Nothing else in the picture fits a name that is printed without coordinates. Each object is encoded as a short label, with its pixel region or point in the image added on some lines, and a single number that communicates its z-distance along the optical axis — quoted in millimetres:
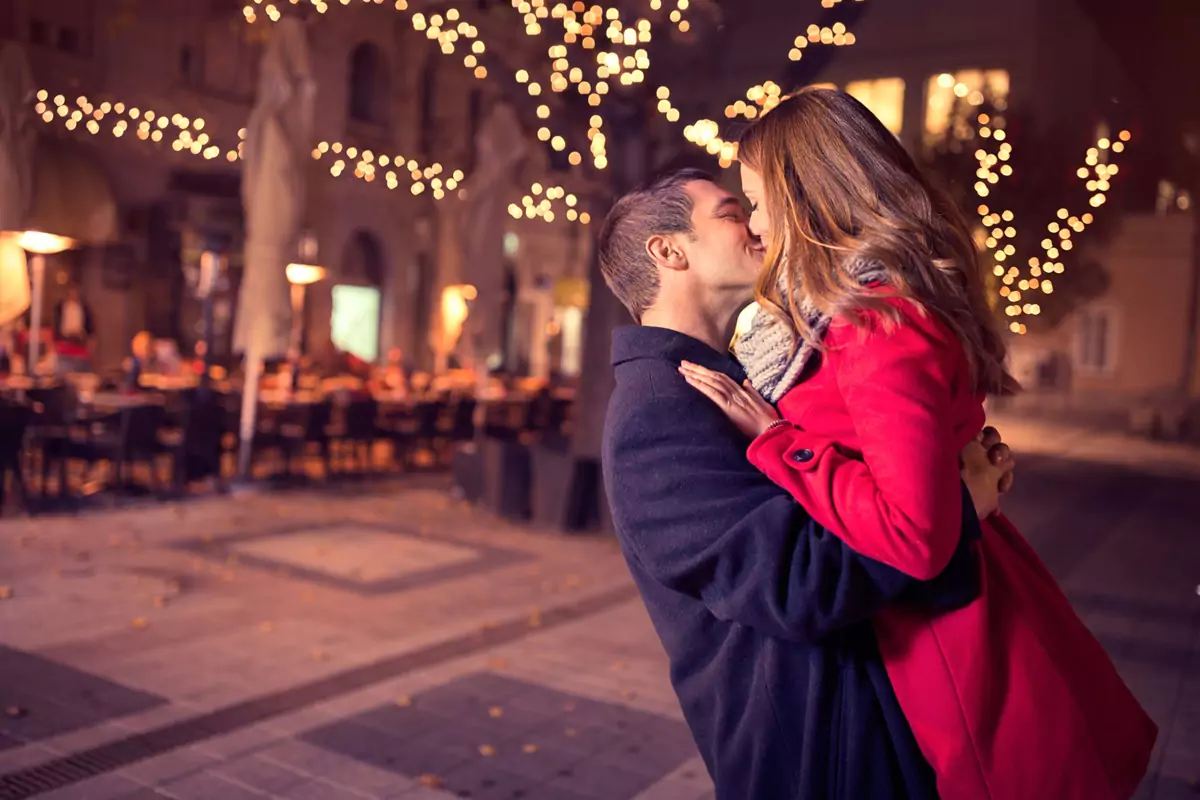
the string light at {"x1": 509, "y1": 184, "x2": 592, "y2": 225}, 20078
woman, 1466
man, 1535
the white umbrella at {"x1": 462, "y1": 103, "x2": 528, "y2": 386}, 12484
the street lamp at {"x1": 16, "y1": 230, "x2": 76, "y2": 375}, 10195
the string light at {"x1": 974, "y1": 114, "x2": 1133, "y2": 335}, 15023
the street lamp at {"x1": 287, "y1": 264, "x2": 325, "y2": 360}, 14161
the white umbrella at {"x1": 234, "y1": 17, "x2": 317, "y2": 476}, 10570
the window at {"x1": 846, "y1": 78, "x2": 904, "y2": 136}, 33938
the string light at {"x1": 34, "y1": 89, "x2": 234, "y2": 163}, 16844
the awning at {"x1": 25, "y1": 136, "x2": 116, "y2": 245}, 15570
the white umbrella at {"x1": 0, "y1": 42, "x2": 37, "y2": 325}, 8578
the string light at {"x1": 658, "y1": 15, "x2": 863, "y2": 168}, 8953
